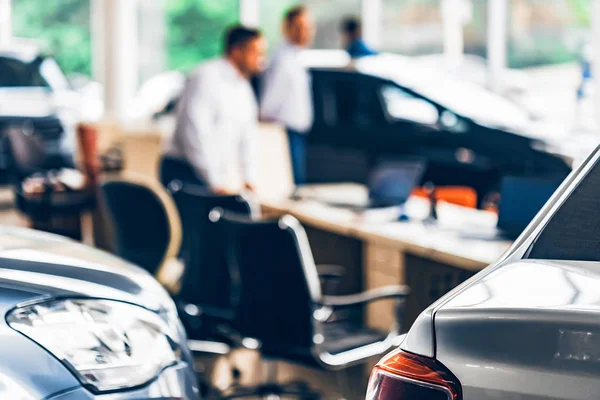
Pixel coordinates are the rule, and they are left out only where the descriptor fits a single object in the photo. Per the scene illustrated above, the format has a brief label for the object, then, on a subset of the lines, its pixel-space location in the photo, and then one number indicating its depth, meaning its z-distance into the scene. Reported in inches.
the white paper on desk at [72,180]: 367.2
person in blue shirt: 489.2
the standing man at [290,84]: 400.2
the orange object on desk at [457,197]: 292.9
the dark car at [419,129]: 378.6
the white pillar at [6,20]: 699.8
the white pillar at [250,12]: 727.3
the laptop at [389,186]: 252.4
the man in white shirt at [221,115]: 281.5
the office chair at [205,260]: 221.2
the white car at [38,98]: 557.5
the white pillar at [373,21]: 716.7
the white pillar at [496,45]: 652.6
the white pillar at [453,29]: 680.1
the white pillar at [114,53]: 673.8
